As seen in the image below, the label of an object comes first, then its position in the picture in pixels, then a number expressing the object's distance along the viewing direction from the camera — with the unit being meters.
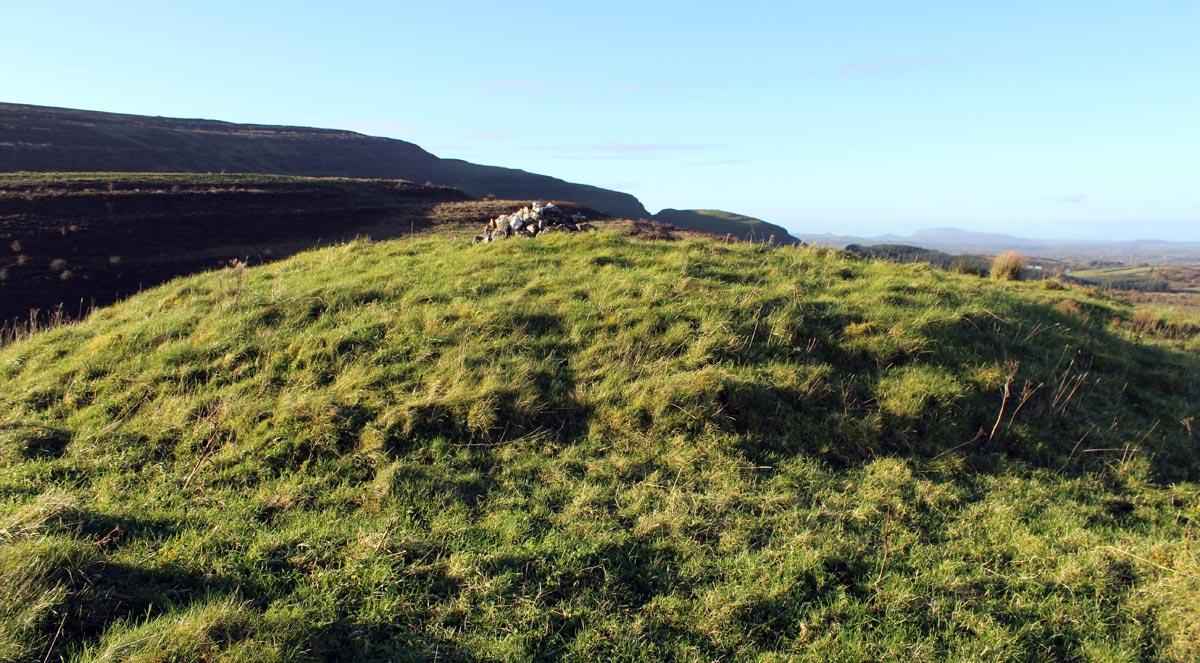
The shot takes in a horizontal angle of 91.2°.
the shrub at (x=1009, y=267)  15.17
